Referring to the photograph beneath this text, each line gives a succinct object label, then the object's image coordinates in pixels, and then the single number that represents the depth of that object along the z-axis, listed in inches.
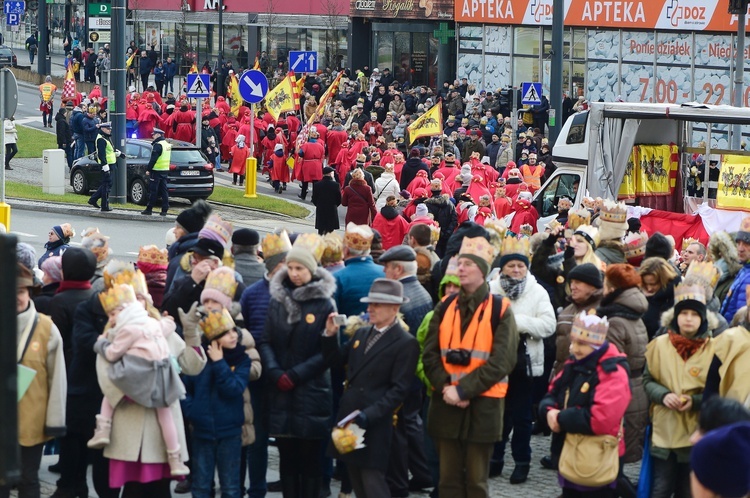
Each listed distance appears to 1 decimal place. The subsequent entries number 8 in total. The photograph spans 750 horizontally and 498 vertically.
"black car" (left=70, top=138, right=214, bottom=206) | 1149.7
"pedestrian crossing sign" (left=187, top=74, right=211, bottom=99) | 1232.8
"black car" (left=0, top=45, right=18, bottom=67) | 2380.4
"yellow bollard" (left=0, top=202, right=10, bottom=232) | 748.0
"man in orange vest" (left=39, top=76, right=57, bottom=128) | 1788.9
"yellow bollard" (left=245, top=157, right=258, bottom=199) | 1218.0
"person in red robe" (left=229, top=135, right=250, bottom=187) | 1341.0
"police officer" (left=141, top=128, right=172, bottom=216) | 1066.7
